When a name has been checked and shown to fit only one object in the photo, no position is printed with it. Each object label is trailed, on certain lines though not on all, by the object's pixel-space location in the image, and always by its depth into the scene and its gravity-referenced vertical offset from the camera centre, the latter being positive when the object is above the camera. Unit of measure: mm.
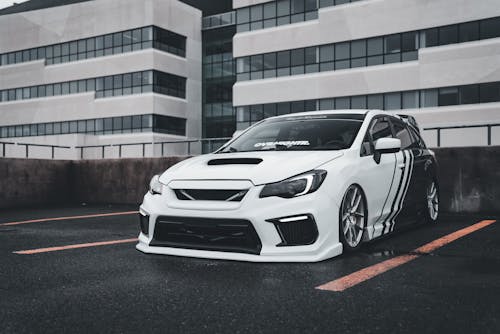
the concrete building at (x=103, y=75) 44031 +7562
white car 4727 -328
